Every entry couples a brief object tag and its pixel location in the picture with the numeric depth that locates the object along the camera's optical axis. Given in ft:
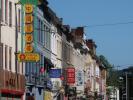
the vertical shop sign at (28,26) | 174.54
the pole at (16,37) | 179.09
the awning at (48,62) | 226.77
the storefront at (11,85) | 162.30
